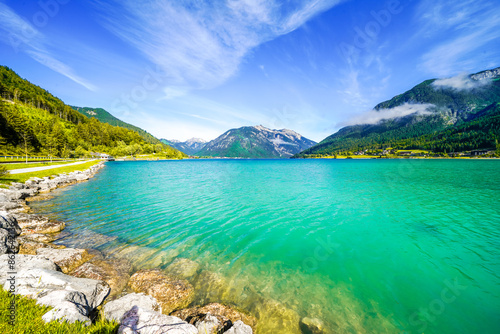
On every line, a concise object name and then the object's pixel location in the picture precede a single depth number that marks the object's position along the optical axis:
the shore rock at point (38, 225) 13.55
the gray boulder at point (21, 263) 6.97
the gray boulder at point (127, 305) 6.03
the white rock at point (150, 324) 5.02
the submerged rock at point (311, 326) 6.78
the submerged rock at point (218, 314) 6.62
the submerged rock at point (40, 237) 11.84
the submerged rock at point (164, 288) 7.71
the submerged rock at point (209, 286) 8.17
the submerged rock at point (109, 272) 8.50
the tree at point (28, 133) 72.51
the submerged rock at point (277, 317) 6.83
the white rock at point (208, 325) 5.77
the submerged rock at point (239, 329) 5.72
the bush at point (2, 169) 23.11
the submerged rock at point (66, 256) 9.38
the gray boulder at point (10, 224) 10.94
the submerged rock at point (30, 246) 10.37
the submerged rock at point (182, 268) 9.66
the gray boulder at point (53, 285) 5.85
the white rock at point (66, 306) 4.86
